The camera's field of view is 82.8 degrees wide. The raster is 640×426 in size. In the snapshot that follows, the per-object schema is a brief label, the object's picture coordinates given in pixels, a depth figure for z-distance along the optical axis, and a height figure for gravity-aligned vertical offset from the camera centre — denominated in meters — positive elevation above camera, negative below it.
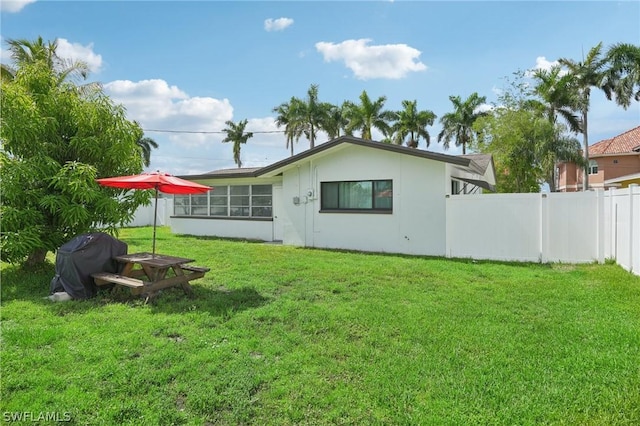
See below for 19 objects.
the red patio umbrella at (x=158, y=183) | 6.00 +0.47
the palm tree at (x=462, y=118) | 35.94 +9.31
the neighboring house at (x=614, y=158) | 30.72 +4.55
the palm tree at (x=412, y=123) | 37.66 +9.15
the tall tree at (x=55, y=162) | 6.57 +0.99
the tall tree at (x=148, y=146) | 38.06 +7.02
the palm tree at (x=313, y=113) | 34.06 +9.26
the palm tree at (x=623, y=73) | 23.81 +9.20
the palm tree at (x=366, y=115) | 34.34 +9.15
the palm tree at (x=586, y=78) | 24.88 +9.21
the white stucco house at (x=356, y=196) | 10.41 +0.49
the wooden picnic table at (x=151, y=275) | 5.59 -1.06
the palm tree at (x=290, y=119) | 34.12 +8.88
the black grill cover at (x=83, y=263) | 5.80 -0.86
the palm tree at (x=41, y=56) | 11.91 +6.17
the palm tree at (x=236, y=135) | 40.25 +8.43
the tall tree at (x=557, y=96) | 25.19 +8.03
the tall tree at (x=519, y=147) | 22.45 +4.05
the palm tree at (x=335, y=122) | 34.56 +8.56
